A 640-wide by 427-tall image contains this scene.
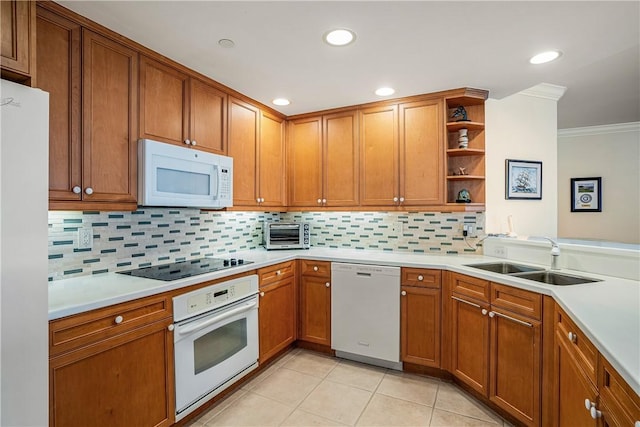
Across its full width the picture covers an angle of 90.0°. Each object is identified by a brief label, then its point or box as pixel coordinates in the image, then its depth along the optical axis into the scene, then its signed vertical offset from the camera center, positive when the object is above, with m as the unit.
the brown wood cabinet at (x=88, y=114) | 1.55 +0.53
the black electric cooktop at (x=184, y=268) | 1.95 -0.37
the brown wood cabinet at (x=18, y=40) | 1.08 +0.61
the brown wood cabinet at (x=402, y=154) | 2.73 +0.53
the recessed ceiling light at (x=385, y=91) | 2.63 +1.03
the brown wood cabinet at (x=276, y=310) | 2.51 -0.81
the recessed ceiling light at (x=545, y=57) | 1.99 +1.00
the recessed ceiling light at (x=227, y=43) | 1.87 +1.01
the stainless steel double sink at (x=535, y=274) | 2.02 -0.41
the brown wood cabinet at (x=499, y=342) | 1.78 -0.81
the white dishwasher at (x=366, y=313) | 2.57 -0.83
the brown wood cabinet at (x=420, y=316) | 2.45 -0.80
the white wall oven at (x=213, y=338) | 1.83 -0.81
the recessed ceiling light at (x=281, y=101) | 2.87 +1.03
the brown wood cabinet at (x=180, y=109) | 2.00 +0.73
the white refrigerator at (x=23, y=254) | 1.03 -0.14
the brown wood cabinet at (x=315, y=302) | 2.82 -0.79
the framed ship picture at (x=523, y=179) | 3.04 +0.33
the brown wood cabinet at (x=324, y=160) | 3.06 +0.53
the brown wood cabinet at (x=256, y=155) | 2.70 +0.54
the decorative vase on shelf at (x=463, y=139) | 2.75 +0.64
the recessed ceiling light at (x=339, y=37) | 1.78 +1.01
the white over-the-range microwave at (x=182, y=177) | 1.92 +0.25
